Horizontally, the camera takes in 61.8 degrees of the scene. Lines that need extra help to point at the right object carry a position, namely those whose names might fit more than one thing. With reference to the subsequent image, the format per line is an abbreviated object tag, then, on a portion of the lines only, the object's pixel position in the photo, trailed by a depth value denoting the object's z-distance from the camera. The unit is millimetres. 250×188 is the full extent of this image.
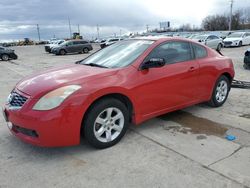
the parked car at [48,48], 25896
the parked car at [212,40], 18358
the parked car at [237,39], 20359
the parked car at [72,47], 21996
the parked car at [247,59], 8399
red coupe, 2622
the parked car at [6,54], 17986
